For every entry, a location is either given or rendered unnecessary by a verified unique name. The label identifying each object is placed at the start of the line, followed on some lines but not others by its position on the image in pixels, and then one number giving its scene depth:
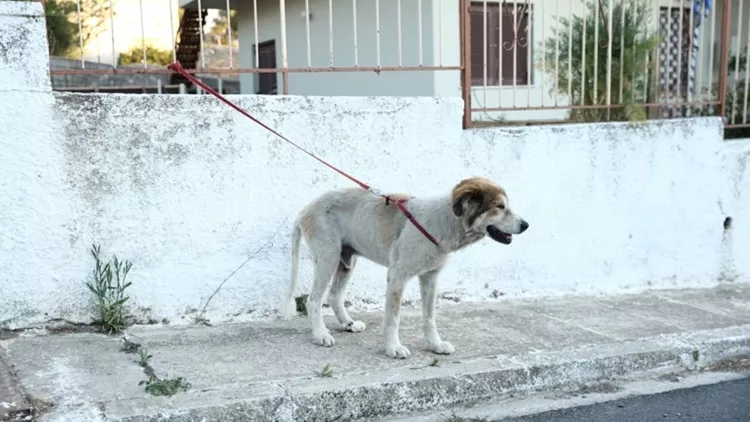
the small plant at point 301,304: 5.54
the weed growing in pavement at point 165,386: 3.77
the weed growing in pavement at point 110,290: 4.88
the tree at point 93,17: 16.66
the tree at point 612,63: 6.78
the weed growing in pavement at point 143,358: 4.21
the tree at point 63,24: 14.55
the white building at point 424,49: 9.39
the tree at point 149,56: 23.22
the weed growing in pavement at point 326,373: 4.15
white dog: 4.24
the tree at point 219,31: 32.75
